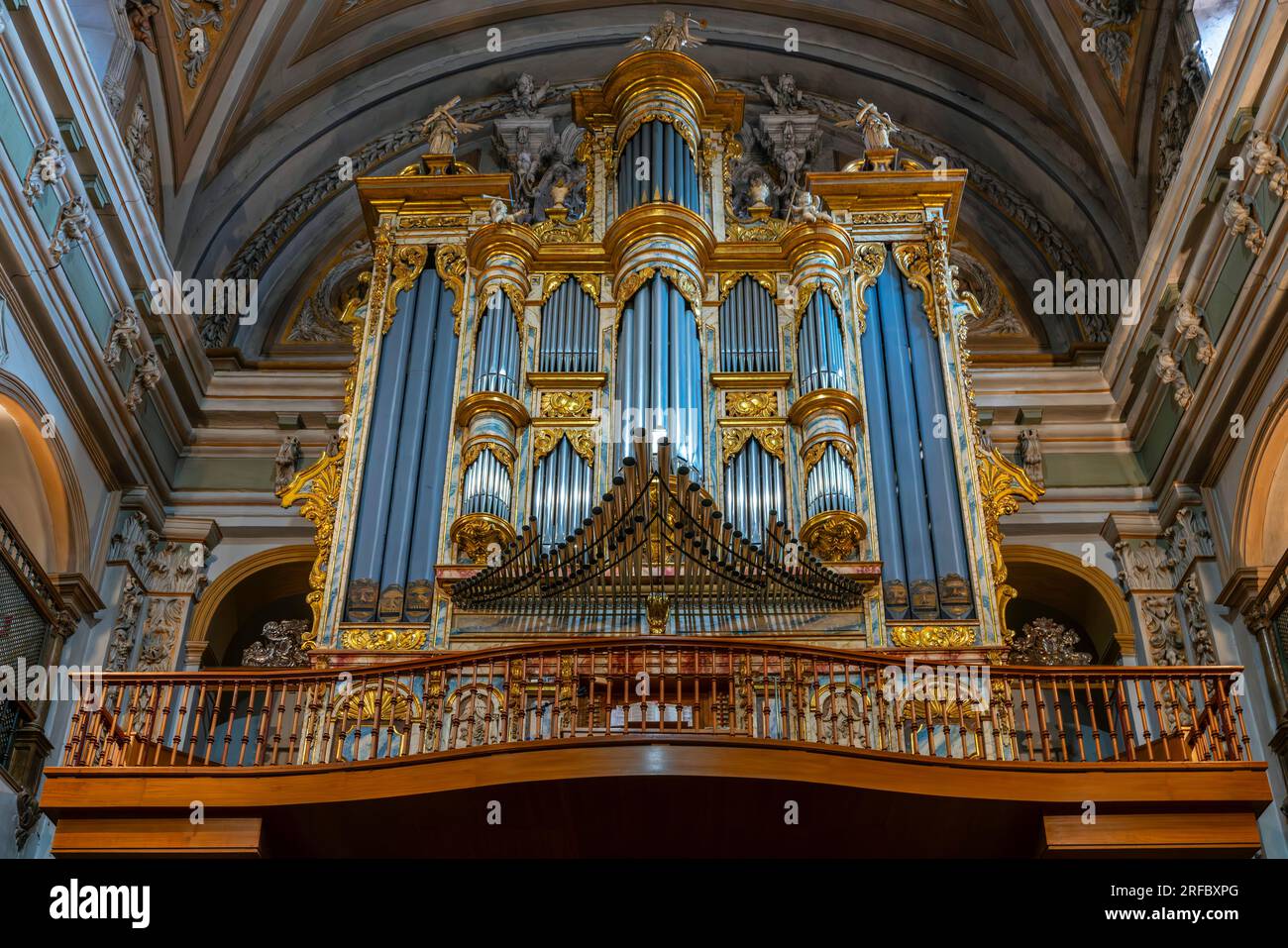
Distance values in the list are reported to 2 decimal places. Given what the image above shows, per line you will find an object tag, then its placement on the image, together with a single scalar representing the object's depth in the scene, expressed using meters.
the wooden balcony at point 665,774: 7.95
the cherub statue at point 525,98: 16.09
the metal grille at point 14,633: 10.34
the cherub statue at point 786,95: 16.08
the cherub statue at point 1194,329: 11.41
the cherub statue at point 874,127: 13.05
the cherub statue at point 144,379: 12.15
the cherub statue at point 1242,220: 10.57
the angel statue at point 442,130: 13.27
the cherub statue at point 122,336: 11.75
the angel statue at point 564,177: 15.71
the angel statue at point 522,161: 15.55
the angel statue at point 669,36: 13.52
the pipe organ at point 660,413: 9.93
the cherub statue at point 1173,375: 11.88
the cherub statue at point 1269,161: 10.09
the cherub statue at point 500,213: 12.14
